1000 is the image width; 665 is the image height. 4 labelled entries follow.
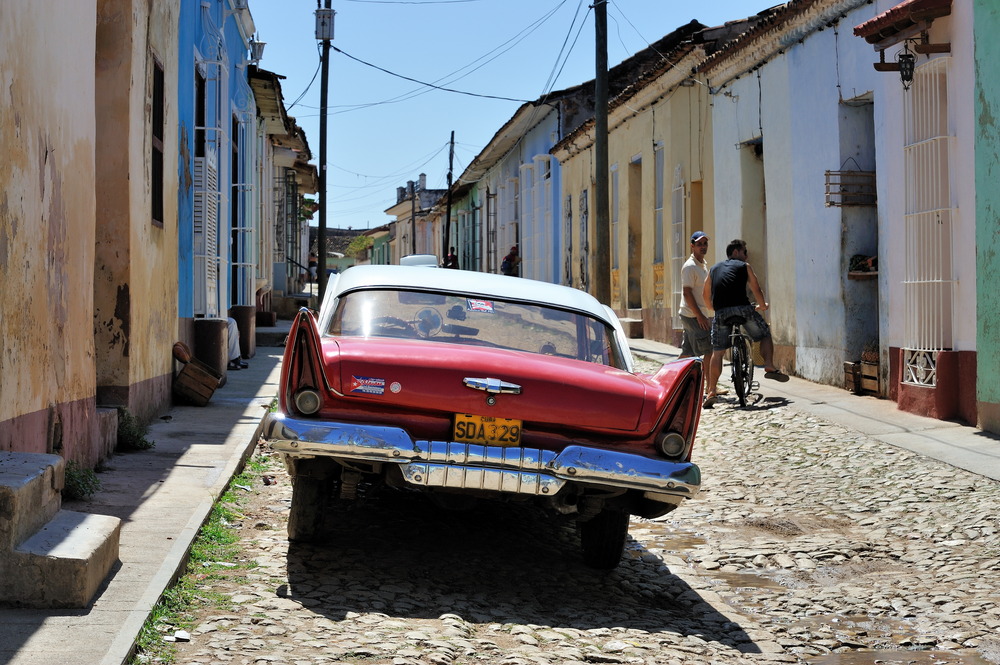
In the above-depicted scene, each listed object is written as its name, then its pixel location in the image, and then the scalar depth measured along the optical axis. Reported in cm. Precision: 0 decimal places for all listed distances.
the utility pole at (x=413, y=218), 5982
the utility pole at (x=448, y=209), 4446
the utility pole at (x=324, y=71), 2928
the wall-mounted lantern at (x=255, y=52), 1866
